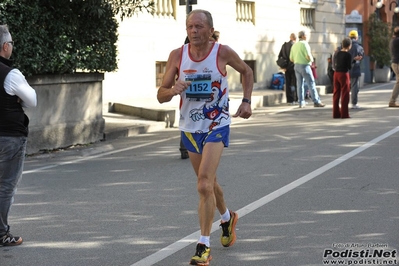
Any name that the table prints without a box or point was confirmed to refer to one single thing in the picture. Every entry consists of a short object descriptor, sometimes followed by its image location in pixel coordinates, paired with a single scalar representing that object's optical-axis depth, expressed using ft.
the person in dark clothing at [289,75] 73.20
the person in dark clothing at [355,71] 62.13
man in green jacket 66.85
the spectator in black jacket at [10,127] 21.75
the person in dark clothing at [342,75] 56.34
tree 40.45
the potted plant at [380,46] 116.37
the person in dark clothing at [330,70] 74.85
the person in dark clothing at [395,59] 63.67
